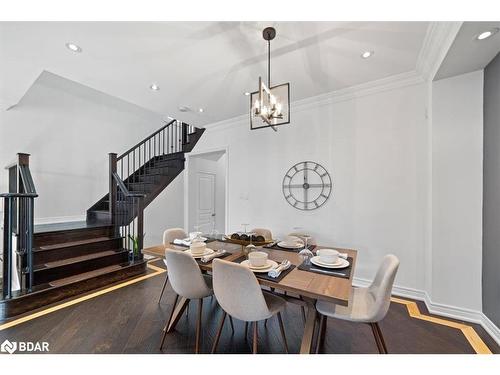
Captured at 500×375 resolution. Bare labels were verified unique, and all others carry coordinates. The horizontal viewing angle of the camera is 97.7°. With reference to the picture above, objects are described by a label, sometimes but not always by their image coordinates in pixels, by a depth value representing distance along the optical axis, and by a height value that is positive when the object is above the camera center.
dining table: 1.28 -0.61
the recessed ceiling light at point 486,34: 1.64 +1.20
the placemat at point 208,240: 2.39 -0.61
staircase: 2.42 -0.83
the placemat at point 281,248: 2.22 -0.61
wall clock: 3.30 +0.05
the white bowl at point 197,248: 1.97 -0.54
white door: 5.39 -0.34
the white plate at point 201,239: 2.37 -0.57
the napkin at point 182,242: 2.31 -0.58
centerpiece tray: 2.15 -0.54
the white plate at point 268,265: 1.60 -0.59
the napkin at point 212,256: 1.87 -0.60
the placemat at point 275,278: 1.47 -0.61
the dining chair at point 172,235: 2.70 -0.61
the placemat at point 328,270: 1.56 -0.61
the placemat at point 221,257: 1.87 -0.62
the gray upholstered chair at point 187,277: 1.73 -0.74
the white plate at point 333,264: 1.68 -0.59
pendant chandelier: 1.86 +0.77
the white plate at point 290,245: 2.23 -0.59
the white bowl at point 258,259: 1.63 -0.54
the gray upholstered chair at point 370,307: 1.44 -0.87
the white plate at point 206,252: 1.94 -0.59
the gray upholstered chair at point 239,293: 1.40 -0.70
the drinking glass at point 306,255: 1.90 -0.59
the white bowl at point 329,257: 1.71 -0.54
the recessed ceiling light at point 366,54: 2.31 +1.45
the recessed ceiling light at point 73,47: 2.17 +1.42
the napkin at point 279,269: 1.49 -0.58
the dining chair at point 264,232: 2.84 -0.58
